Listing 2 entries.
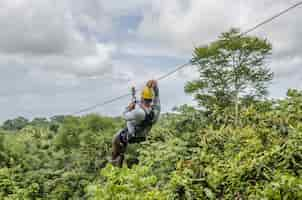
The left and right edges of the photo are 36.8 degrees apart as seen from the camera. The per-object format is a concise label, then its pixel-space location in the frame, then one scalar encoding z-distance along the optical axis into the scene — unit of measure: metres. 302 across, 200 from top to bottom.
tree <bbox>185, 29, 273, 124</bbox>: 24.47
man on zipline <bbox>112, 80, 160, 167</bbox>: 6.12
